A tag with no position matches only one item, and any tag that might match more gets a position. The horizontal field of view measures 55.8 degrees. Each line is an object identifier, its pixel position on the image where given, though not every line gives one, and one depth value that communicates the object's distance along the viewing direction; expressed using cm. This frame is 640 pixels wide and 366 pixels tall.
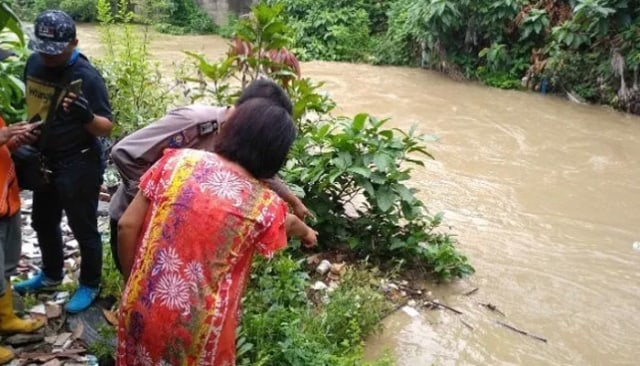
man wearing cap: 249
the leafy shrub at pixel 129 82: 481
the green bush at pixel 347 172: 402
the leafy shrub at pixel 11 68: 188
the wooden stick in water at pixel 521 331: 387
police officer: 223
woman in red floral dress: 163
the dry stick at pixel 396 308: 388
